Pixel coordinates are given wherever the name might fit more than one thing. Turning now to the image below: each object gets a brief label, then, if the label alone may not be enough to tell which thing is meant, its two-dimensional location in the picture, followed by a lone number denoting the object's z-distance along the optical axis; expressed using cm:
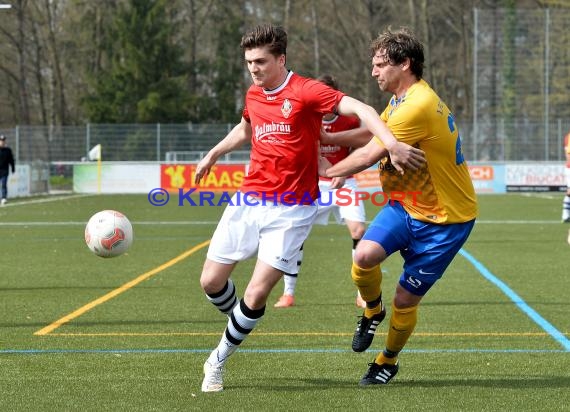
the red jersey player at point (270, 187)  1295
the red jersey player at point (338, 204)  2084
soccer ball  1587
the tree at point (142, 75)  11775
